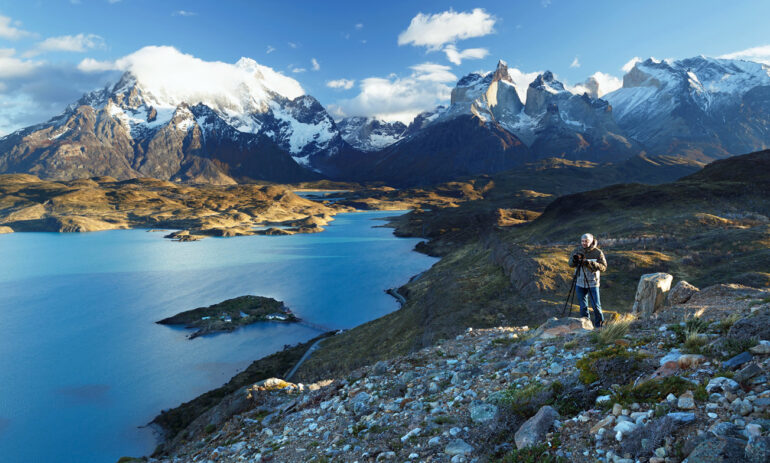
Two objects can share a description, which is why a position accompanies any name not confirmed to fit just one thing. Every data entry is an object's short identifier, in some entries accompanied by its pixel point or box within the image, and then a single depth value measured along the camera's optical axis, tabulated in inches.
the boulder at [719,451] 165.3
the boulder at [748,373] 219.3
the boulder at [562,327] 550.9
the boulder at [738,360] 242.8
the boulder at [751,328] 272.4
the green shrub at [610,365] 297.6
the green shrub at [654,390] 235.5
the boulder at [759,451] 158.1
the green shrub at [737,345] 260.2
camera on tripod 621.3
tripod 616.8
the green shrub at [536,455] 231.1
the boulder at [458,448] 294.7
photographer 615.5
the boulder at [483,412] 337.1
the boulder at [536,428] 256.5
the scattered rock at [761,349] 243.6
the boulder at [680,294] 631.8
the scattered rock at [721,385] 214.5
